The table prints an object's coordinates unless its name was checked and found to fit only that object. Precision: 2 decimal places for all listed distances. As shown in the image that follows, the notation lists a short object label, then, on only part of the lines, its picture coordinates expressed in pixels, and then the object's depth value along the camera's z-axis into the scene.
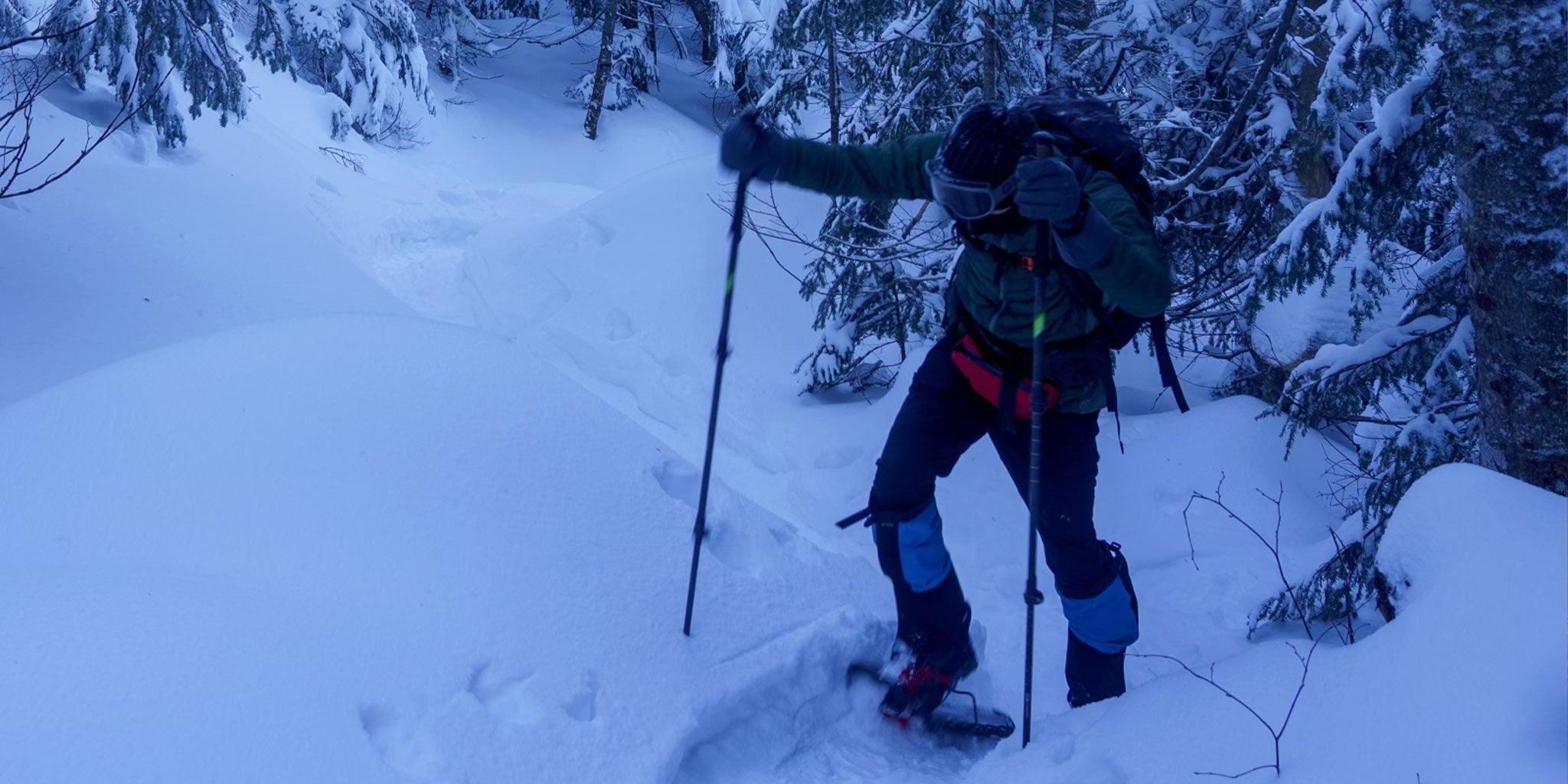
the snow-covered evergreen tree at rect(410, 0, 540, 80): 17.47
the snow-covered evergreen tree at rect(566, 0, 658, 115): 17.27
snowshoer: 2.95
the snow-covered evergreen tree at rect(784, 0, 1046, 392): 6.18
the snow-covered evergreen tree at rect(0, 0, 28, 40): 7.28
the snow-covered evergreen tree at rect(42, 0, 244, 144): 7.59
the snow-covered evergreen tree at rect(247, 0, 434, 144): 12.95
